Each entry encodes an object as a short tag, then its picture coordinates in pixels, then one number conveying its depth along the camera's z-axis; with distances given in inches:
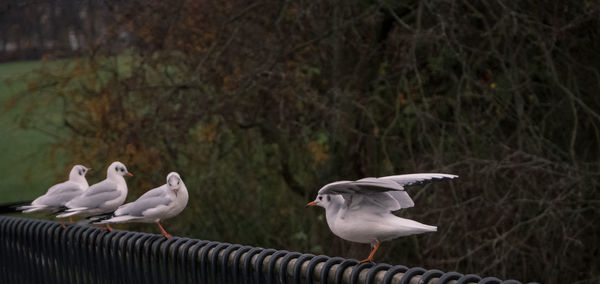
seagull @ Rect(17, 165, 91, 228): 266.9
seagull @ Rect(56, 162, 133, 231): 247.4
